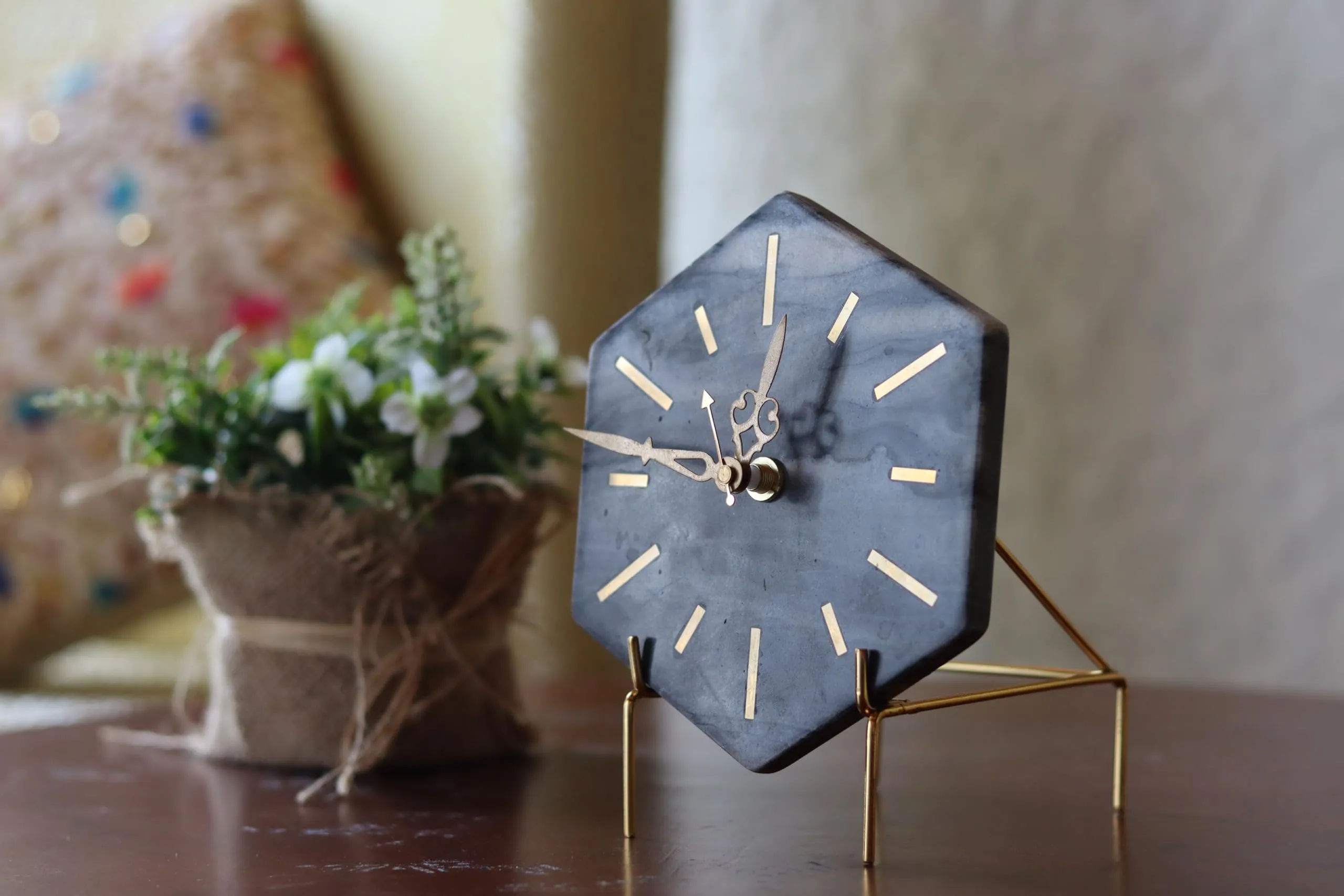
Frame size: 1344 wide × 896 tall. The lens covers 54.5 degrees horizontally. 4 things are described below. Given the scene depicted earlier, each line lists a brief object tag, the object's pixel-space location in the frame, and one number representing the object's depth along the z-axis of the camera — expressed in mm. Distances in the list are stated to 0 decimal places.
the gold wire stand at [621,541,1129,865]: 526
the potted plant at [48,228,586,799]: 754
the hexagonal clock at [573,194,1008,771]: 528
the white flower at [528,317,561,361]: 832
